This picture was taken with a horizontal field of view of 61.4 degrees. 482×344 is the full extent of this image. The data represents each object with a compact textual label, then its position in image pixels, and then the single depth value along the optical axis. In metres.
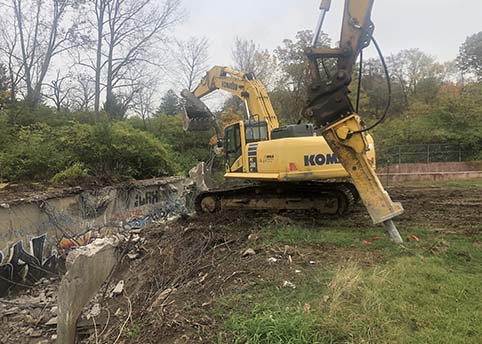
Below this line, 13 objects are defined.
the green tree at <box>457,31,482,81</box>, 32.56
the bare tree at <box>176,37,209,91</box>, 30.33
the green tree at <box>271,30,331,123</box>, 25.23
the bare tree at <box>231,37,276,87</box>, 31.62
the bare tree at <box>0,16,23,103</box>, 20.36
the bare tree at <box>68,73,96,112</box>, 24.16
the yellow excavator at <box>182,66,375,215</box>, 7.80
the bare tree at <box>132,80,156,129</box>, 25.55
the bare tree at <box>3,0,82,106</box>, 22.11
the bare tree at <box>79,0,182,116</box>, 23.22
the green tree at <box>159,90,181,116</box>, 30.37
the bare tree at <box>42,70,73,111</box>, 24.05
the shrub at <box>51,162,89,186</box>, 11.14
